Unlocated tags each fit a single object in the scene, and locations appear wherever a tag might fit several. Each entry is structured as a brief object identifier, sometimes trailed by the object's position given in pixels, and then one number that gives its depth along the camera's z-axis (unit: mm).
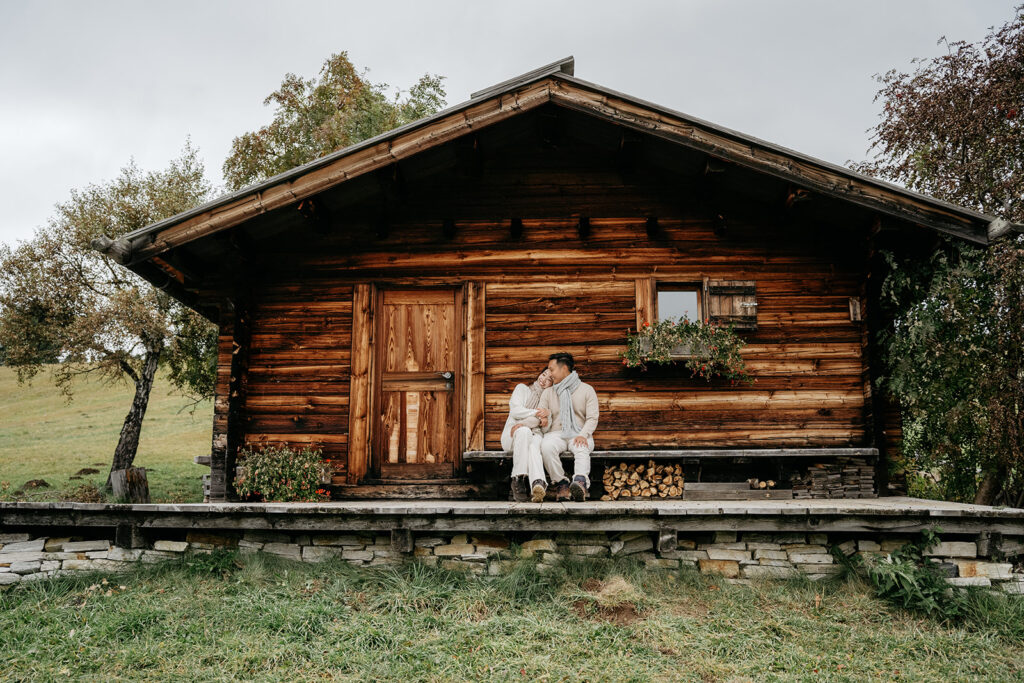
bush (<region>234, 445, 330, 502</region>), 6762
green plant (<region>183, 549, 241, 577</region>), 5500
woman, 6211
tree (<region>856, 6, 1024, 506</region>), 6379
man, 6312
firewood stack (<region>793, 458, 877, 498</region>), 6723
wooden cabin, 6969
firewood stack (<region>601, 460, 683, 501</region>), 6836
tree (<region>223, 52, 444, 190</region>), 19812
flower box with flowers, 6832
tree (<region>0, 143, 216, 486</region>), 13758
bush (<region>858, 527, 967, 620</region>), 4898
